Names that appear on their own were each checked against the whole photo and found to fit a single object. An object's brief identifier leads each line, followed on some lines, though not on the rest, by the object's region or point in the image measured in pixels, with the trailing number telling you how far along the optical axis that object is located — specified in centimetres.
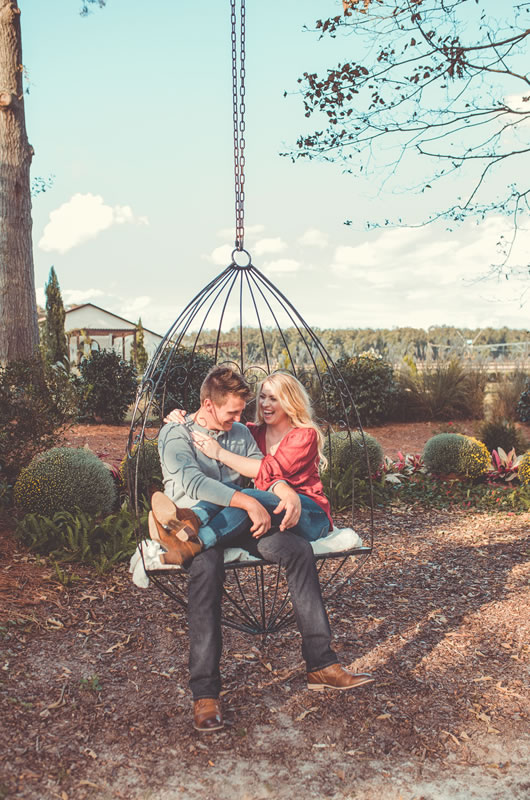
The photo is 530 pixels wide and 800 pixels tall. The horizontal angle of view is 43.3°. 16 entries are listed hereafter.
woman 281
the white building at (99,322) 3288
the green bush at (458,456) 628
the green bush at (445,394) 1039
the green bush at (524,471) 598
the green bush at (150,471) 506
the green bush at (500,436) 707
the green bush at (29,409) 459
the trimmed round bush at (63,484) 429
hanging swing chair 277
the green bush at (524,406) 1006
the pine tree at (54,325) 2134
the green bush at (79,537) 393
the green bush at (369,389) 1005
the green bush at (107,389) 969
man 236
